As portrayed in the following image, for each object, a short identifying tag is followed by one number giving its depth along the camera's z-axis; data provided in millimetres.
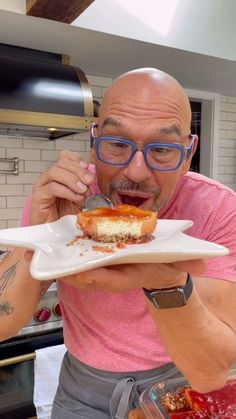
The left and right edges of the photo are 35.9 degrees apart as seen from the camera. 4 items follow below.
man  749
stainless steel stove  1693
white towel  1627
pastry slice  637
